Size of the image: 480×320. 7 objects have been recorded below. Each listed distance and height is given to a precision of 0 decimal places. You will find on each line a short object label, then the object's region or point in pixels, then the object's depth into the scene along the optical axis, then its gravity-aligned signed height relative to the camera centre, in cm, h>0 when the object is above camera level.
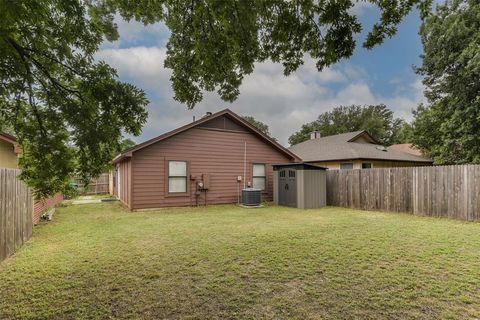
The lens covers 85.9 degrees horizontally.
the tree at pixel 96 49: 319 +161
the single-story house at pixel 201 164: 1045 +9
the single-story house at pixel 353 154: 1639 +74
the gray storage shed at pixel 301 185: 1084 -89
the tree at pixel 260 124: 4635 +781
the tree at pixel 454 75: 1379 +511
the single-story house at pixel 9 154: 777 +44
